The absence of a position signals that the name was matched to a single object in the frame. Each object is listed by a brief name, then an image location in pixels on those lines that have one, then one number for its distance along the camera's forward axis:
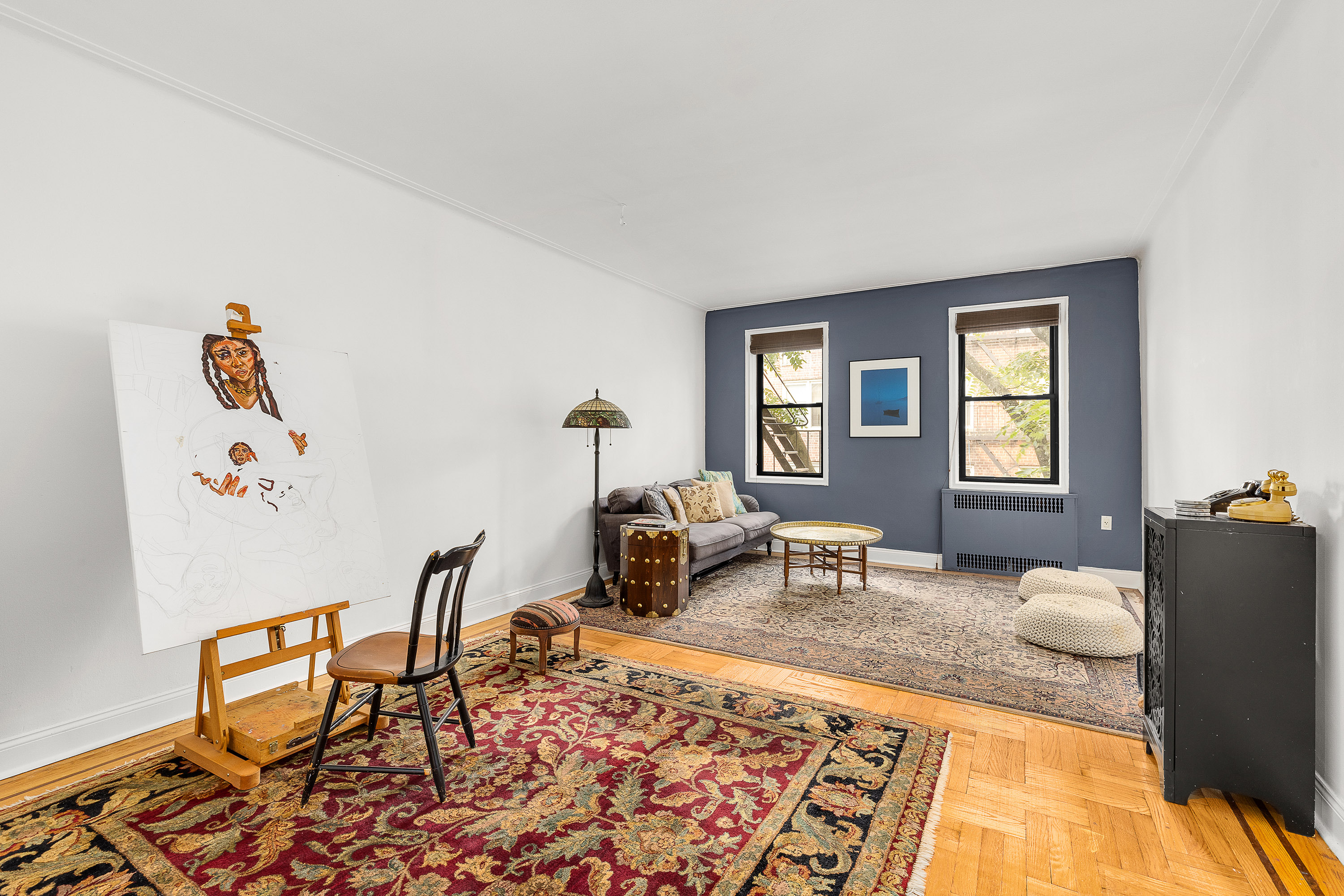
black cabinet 1.90
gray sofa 4.91
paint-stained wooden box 2.22
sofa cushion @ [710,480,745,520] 5.95
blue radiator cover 5.18
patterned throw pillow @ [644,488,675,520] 4.98
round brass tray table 4.70
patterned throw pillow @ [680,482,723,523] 5.65
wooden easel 2.20
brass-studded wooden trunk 4.20
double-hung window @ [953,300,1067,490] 5.42
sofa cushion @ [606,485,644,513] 5.00
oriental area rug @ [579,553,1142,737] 2.95
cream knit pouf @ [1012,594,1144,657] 3.41
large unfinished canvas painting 2.16
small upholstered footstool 3.15
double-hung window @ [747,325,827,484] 6.51
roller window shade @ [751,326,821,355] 6.44
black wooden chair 2.04
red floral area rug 1.71
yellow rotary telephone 1.95
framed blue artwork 5.88
